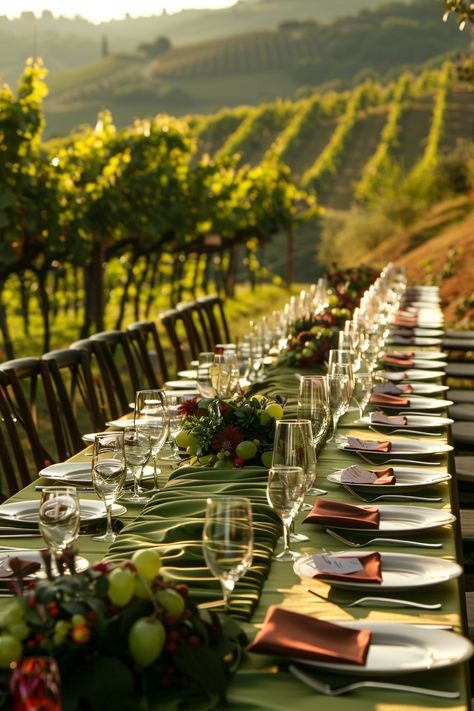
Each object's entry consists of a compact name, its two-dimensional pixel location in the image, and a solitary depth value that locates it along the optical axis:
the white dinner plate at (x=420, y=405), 4.14
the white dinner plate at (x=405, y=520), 2.47
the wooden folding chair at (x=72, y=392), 4.33
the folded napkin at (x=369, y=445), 3.32
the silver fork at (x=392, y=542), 2.38
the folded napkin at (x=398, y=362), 5.22
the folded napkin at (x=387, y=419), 3.77
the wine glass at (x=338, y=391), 3.18
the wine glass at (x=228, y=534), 1.74
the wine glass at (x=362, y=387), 3.48
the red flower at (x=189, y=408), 3.22
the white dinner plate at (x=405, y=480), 2.90
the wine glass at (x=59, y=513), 1.97
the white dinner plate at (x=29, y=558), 2.26
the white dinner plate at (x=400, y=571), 2.09
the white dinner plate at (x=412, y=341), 6.40
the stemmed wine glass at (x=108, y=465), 2.42
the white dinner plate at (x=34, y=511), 2.67
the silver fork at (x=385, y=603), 2.01
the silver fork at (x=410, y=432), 3.69
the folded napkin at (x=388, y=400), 4.16
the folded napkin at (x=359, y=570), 2.10
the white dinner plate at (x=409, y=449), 3.28
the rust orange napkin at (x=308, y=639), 1.72
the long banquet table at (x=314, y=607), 1.67
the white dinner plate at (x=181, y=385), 4.79
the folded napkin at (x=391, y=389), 4.42
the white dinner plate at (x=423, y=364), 5.22
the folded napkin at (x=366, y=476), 2.92
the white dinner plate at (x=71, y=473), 3.14
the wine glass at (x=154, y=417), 2.74
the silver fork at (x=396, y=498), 2.79
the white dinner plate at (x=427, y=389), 4.52
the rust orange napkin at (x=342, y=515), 2.48
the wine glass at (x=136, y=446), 2.63
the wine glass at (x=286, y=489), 2.14
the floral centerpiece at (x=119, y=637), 1.50
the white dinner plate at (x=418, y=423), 3.75
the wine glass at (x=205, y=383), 3.84
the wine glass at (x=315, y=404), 2.89
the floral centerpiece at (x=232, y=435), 2.96
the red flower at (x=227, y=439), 2.96
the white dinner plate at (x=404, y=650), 1.71
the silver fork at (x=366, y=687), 1.68
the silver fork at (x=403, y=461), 3.18
